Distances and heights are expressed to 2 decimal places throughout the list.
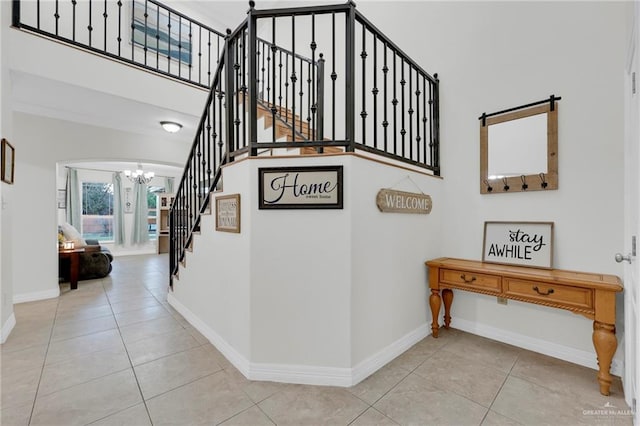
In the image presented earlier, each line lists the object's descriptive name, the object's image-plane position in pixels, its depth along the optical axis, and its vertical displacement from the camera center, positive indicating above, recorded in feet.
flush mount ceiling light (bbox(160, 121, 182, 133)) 13.93 +4.31
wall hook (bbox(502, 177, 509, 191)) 8.40 +0.84
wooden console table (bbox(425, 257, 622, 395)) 6.00 -1.88
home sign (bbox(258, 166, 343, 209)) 6.33 +0.58
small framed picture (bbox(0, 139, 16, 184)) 8.59 +1.65
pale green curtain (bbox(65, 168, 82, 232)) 24.13 +1.23
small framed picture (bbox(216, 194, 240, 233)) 6.98 +0.00
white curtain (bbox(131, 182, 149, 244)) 27.68 -0.09
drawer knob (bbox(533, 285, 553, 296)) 6.73 -1.88
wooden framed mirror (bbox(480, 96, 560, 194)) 7.66 +1.84
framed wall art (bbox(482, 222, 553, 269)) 7.69 -0.89
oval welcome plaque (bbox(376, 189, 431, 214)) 7.04 +0.29
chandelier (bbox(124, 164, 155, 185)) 24.46 +3.30
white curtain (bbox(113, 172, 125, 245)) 26.66 +0.29
